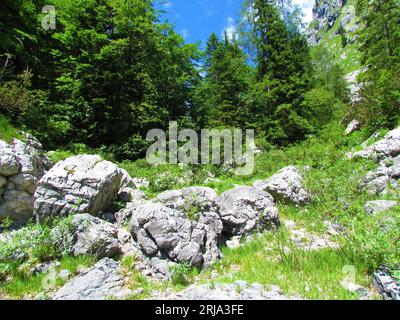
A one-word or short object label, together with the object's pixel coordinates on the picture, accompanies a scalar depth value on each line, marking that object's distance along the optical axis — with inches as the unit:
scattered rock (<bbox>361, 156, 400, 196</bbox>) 331.6
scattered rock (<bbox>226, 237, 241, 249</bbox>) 257.4
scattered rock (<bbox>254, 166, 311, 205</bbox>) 338.0
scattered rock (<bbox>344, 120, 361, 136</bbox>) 616.7
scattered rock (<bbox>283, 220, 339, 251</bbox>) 235.4
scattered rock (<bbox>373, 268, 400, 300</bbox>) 147.4
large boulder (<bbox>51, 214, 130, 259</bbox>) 215.6
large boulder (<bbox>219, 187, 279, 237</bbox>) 276.2
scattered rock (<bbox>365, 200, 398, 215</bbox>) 258.3
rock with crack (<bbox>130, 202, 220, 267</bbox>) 214.1
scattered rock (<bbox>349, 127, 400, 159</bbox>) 390.6
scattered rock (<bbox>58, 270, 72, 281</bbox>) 191.6
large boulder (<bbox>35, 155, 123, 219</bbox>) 255.0
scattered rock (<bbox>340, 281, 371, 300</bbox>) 154.0
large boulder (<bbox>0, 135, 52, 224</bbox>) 259.3
